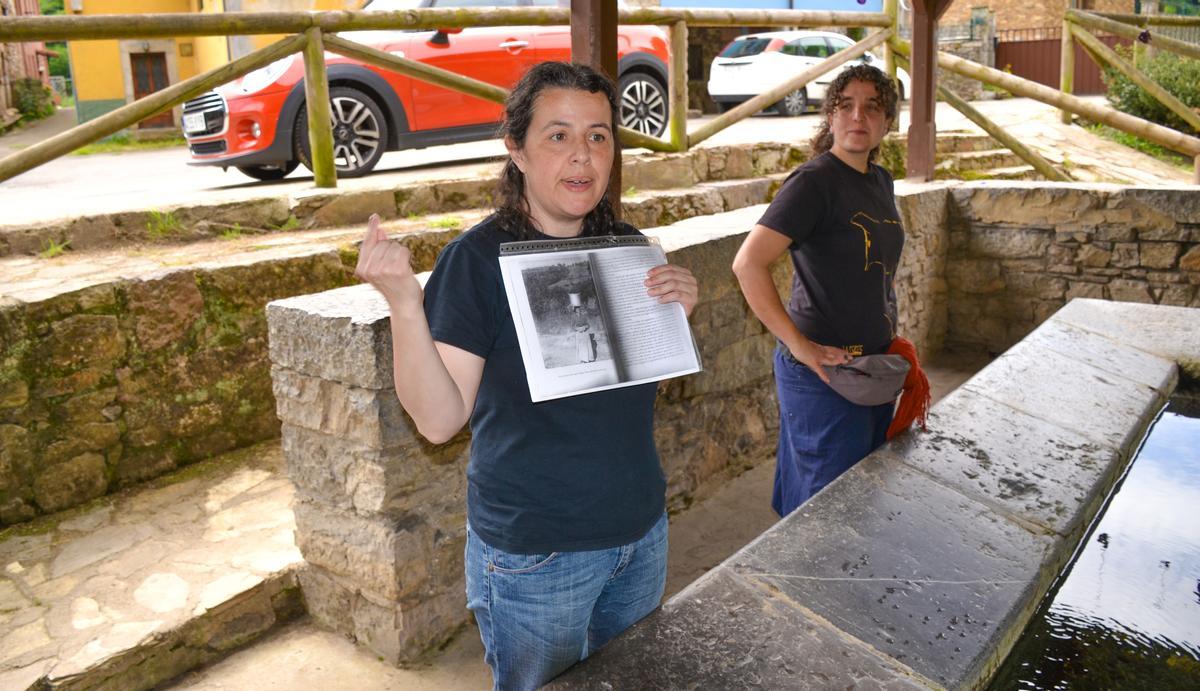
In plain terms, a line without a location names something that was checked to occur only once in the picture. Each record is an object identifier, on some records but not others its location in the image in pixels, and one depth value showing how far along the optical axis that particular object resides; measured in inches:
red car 248.2
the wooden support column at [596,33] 127.9
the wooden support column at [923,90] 248.2
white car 560.7
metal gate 875.4
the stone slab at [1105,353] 137.3
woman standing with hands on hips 112.0
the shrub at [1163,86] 491.8
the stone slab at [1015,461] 95.7
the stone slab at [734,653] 64.2
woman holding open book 62.6
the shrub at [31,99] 859.4
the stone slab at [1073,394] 117.9
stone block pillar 112.8
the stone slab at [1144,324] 149.0
